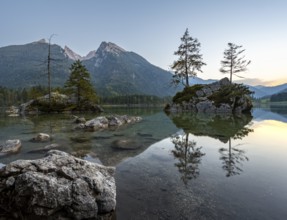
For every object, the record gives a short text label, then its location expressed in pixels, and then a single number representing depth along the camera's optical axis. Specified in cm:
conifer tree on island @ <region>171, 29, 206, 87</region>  5334
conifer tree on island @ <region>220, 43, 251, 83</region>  4853
